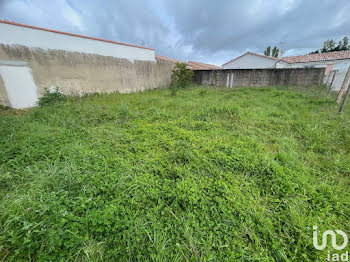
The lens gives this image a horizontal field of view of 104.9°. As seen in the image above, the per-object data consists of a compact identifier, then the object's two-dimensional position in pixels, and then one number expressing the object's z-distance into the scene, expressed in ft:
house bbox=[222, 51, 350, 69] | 49.73
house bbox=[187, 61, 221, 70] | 64.11
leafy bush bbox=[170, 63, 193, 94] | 30.73
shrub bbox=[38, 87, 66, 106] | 16.28
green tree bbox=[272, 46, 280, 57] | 101.50
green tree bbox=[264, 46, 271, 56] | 106.18
